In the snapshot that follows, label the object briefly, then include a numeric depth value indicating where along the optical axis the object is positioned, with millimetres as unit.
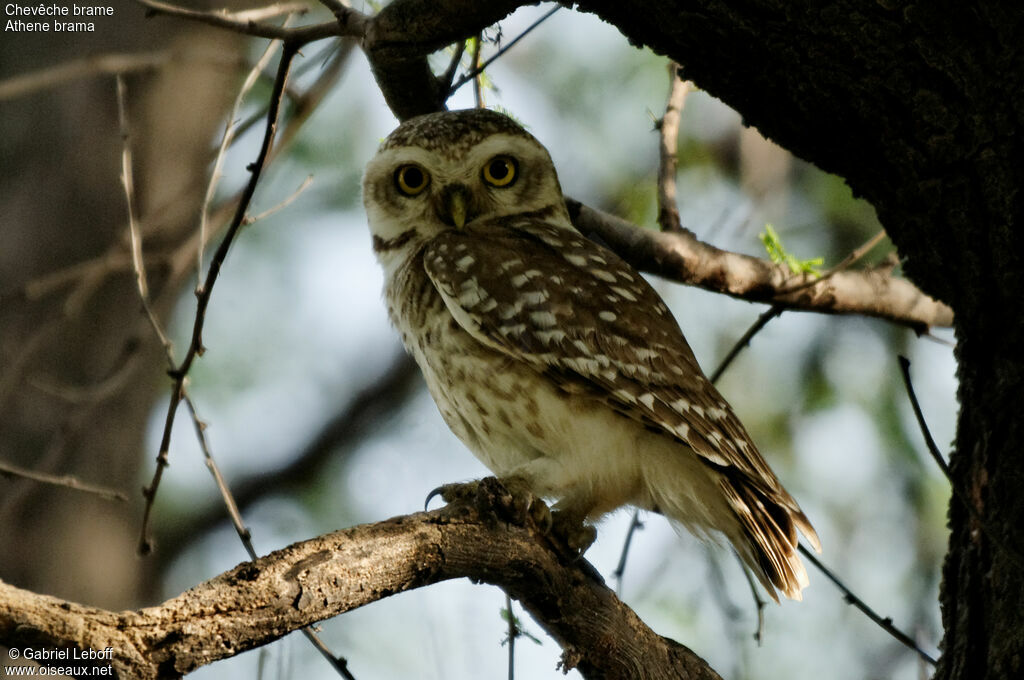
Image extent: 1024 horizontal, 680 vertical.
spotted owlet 5824
